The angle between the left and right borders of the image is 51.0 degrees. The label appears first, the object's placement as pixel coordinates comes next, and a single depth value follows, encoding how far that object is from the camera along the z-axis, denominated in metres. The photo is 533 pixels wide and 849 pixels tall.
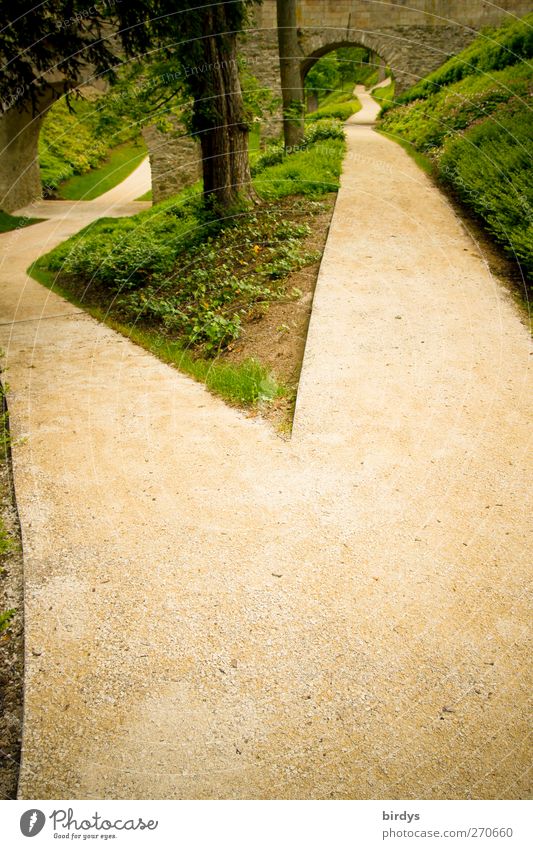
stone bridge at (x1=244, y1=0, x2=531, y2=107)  22.70
